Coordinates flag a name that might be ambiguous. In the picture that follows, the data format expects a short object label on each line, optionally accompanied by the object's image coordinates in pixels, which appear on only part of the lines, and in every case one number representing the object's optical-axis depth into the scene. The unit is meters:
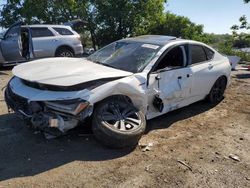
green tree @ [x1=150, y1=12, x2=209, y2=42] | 16.56
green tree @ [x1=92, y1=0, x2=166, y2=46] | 13.78
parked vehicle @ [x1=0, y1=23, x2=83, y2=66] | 6.72
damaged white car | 2.54
